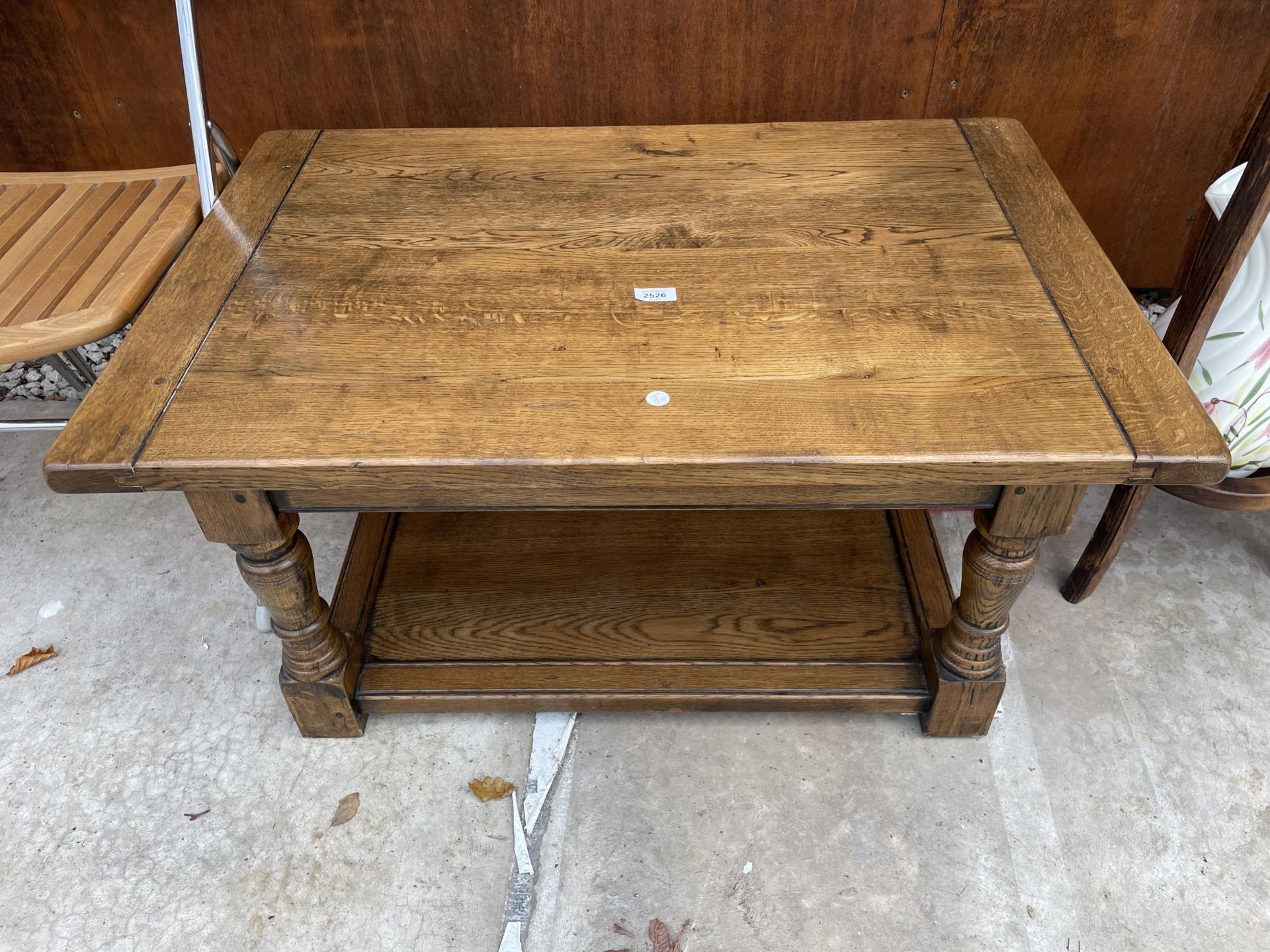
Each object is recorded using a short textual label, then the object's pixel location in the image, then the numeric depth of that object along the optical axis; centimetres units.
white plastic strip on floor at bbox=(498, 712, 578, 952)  132
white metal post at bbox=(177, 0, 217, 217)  164
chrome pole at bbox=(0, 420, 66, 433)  175
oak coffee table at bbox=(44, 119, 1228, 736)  109
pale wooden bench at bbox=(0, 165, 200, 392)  145
